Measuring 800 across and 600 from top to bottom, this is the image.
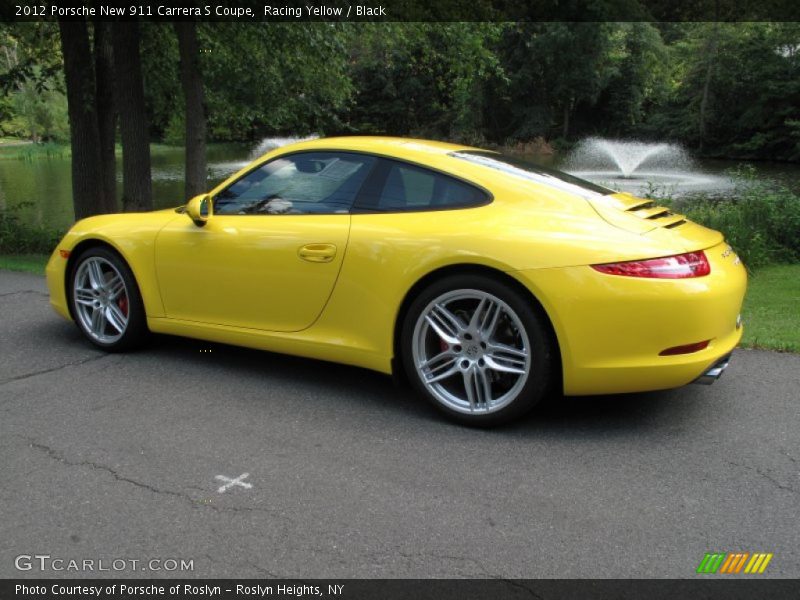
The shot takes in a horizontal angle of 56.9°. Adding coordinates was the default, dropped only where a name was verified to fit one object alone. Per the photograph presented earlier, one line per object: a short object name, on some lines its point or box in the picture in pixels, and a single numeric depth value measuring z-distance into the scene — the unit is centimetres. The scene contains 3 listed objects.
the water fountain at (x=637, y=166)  2260
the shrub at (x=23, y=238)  1298
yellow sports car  341
